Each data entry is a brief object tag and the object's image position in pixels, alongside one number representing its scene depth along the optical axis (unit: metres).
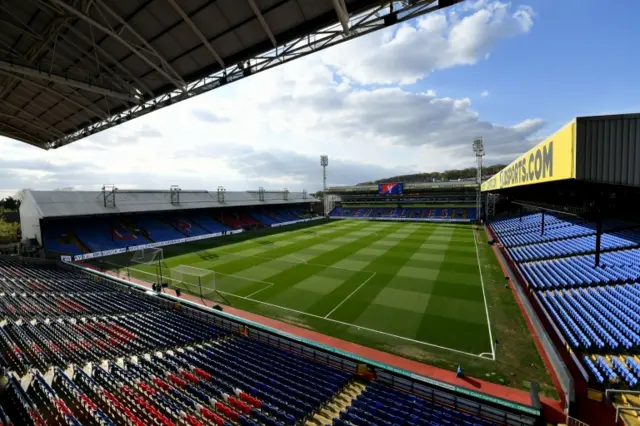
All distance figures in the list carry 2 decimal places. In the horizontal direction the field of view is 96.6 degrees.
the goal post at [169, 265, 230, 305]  20.14
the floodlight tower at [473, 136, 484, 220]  55.44
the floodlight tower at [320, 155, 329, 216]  75.86
